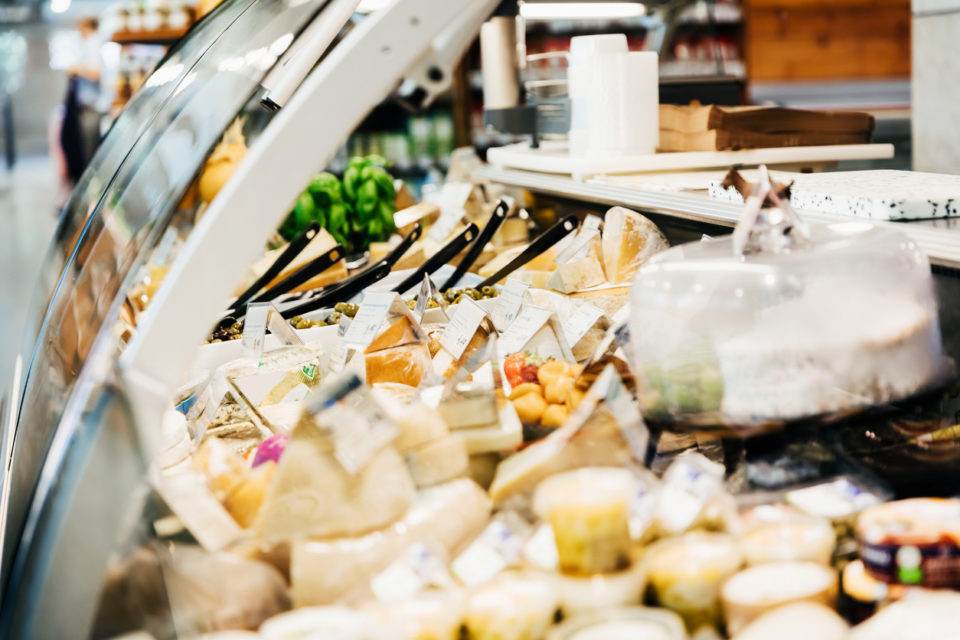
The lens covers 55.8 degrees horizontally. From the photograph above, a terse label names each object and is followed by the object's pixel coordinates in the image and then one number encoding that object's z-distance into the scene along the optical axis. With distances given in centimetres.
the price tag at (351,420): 87
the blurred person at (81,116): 609
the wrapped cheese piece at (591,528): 86
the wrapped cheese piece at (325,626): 82
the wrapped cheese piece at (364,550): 88
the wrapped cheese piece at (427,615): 84
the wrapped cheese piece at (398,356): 154
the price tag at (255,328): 181
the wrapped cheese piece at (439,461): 95
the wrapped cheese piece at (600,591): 85
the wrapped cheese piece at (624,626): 82
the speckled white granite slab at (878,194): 126
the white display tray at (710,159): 223
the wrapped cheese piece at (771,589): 84
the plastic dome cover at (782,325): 101
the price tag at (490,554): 90
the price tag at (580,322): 158
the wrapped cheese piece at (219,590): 89
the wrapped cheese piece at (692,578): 86
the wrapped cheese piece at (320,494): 90
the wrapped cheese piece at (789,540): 90
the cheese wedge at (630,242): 188
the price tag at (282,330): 178
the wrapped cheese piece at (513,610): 84
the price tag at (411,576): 88
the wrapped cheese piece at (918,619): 79
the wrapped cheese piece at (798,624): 81
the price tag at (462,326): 154
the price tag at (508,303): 170
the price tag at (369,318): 160
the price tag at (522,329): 155
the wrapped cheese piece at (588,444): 96
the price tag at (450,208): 271
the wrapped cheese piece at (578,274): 192
